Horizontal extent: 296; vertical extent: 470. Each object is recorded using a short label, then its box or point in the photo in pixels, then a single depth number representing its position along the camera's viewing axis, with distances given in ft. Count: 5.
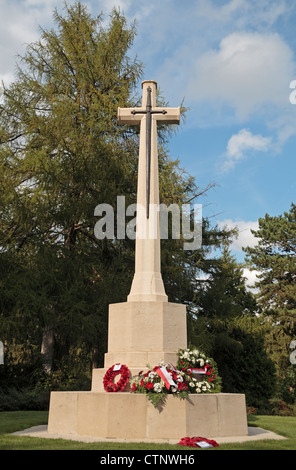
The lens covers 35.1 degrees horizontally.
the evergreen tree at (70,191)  50.57
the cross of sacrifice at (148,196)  32.68
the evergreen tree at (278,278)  108.99
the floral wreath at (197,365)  29.01
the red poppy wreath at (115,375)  27.89
